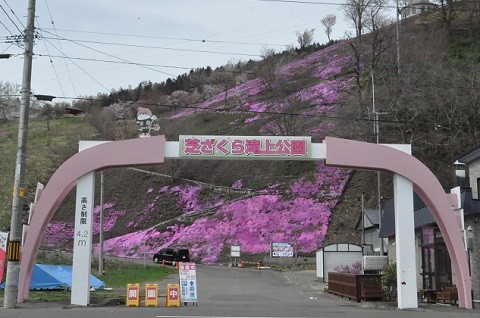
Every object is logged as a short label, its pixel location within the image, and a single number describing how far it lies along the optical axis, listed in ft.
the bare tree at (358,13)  220.43
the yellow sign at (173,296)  66.33
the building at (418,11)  279.63
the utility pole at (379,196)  123.75
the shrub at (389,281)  76.80
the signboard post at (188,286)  66.69
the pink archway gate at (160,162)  66.03
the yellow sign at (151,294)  66.13
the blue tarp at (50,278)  84.58
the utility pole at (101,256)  117.91
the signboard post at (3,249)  69.36
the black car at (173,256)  163.84
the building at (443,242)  72.38
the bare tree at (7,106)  411.38
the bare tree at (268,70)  274.50
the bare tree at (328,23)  359.11
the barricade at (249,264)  159.24
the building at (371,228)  141.25
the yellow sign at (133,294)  65.51
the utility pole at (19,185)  61.41
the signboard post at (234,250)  155.12
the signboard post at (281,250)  157.89
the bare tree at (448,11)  260.42
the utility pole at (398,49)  196.35
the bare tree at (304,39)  397.19
